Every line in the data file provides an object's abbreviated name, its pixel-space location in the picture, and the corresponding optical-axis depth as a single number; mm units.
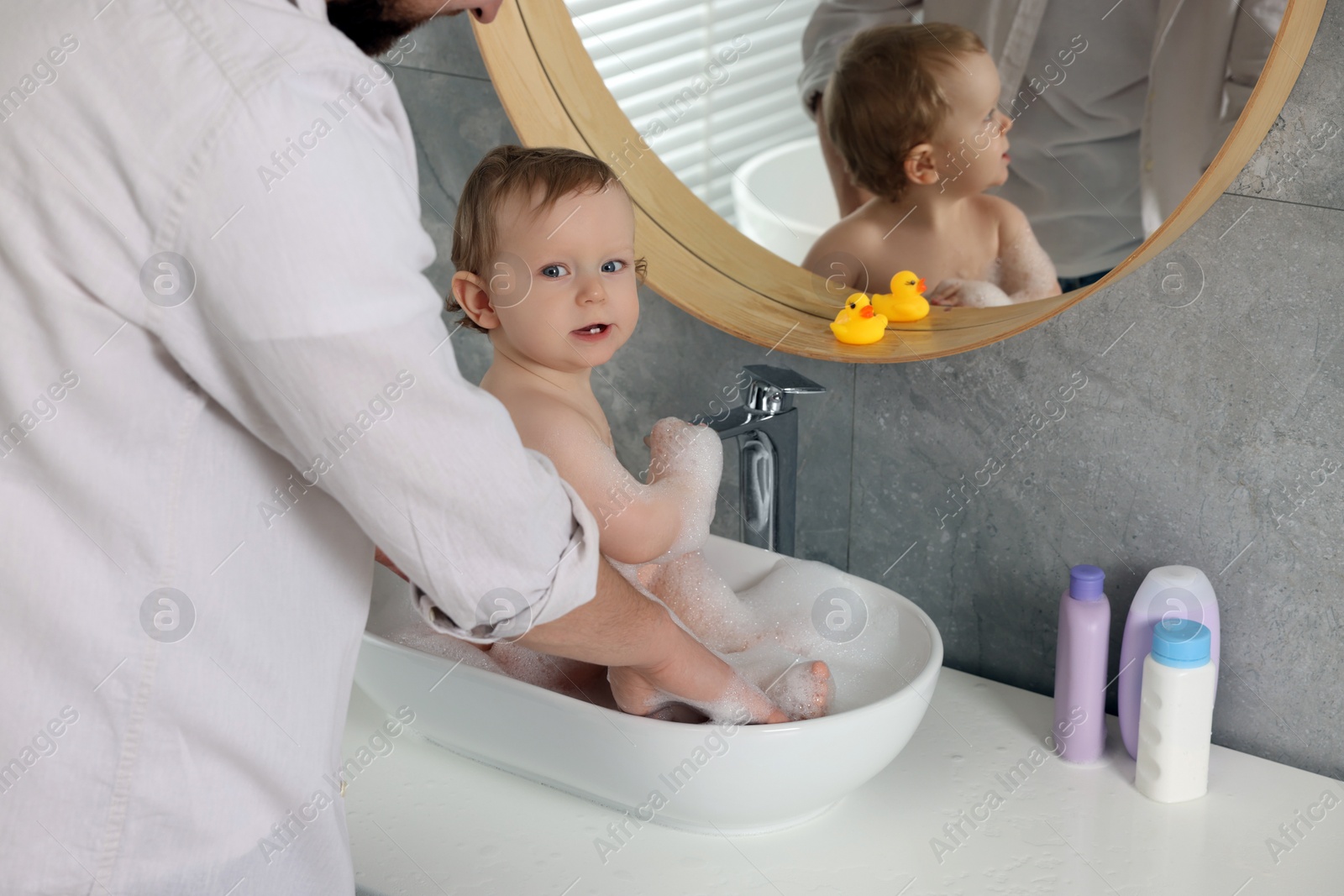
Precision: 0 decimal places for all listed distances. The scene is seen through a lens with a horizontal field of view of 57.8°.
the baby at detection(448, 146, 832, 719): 1037
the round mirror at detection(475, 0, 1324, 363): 982
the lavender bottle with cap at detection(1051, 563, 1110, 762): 1069
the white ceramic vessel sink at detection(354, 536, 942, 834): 923
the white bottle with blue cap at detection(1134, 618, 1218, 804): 994
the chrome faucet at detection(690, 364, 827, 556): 1153
